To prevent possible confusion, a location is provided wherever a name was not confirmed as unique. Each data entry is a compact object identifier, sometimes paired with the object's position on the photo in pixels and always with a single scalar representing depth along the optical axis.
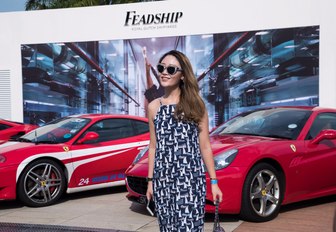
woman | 2.99
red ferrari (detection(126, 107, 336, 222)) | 5.18
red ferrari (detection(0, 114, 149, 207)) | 6.38
